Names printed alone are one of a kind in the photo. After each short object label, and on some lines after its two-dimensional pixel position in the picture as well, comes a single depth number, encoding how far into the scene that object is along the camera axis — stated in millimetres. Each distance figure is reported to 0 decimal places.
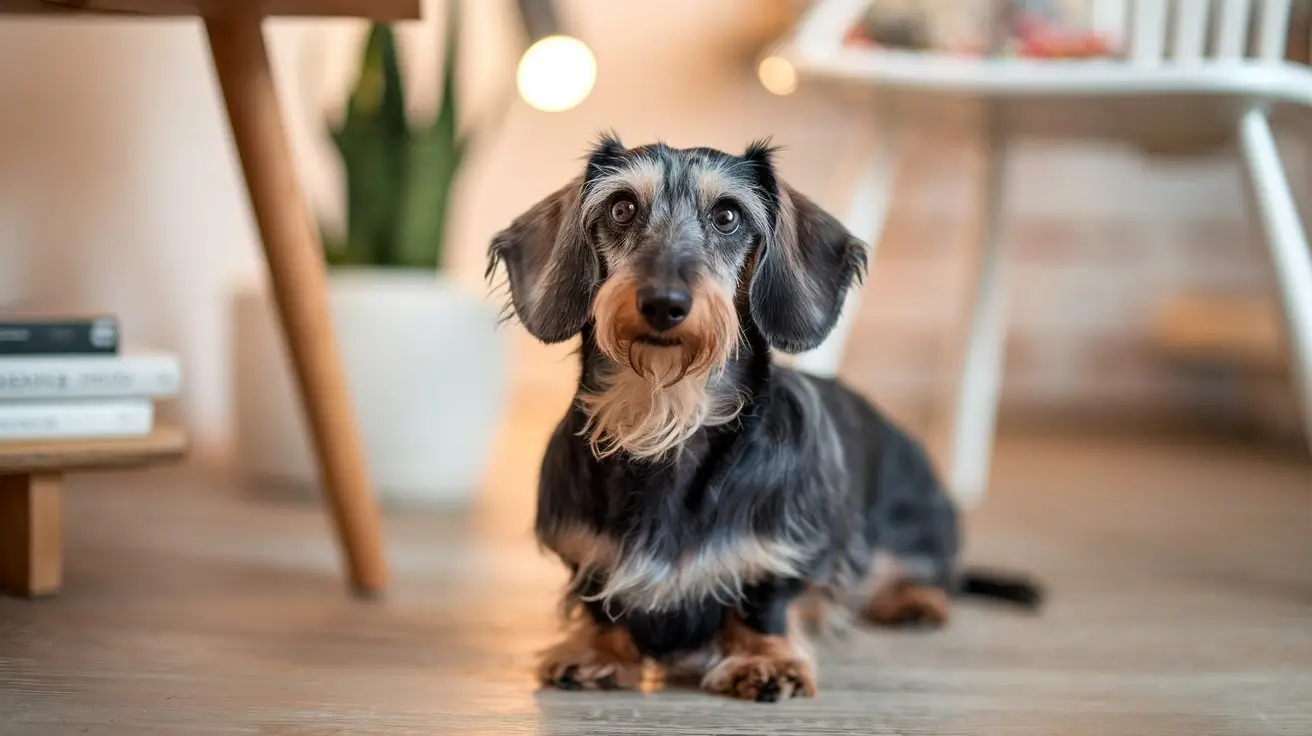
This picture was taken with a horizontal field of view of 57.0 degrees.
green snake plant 2352
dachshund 1160
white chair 1757
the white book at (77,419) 1573
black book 1592
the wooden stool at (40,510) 1569
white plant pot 2287
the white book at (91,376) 1571
